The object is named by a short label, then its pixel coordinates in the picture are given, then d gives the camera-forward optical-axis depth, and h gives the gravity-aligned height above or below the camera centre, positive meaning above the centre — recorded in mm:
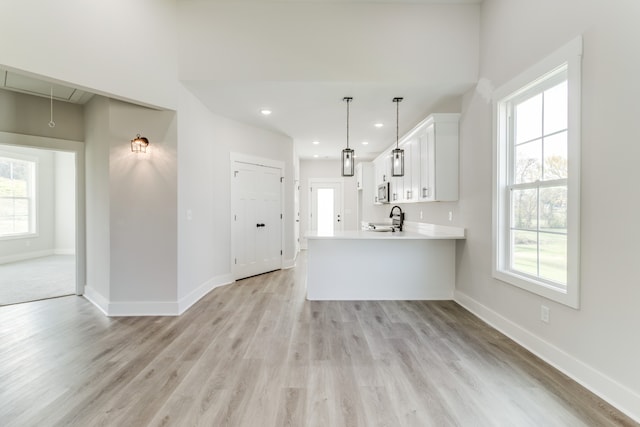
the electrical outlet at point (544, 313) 2314 -826
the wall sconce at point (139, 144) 3229 +735
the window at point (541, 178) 2064 +276
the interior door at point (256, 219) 4914 -163
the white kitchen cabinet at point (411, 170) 4238 +613
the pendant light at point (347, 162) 3518 +590
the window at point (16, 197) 6430 +300
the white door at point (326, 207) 8508 +96
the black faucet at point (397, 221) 5373 -208
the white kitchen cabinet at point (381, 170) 5926 +887
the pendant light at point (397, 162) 3622 +606
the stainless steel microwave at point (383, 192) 5816 +377
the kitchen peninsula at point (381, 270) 3848 -791
